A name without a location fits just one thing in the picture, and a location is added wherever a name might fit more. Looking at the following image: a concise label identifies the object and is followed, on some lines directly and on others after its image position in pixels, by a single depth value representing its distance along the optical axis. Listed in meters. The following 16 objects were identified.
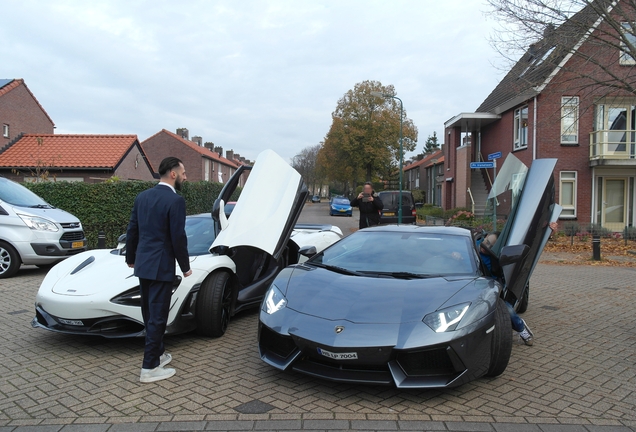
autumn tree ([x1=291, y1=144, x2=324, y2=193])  89.25
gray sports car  3.48
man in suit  4.01
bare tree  13.31
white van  9.31
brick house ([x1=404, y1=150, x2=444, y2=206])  44.66
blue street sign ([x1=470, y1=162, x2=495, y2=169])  14.46
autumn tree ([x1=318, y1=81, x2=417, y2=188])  48.75
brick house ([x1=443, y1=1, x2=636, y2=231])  14.95
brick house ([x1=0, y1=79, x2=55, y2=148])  26.67
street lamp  20.98
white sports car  4.54
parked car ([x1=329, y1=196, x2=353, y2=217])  40.09
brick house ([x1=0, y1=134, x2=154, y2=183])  21.73
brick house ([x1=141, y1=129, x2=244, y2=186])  49.72
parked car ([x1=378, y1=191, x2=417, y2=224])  21.81
